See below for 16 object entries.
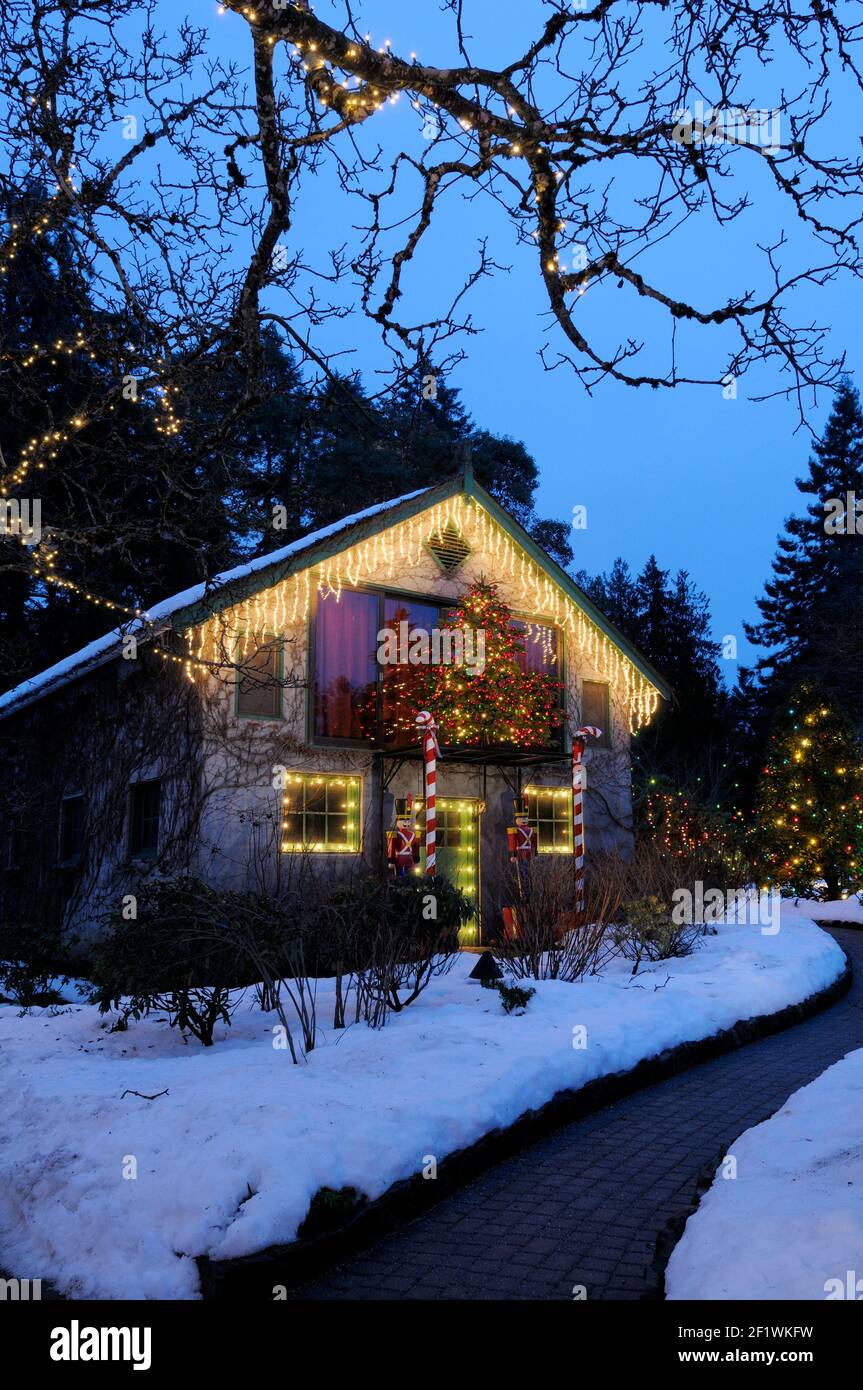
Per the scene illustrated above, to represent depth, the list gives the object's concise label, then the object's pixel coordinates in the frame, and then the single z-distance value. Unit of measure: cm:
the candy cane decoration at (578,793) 1535
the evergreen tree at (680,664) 3375
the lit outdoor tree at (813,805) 2189
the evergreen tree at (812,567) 3716
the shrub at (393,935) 778
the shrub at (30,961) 1037
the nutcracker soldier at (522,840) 1447
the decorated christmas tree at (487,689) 1450
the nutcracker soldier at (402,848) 1307
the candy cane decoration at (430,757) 1327
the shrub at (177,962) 684
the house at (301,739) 1319
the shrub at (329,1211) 431
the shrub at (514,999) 782
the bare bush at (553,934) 955
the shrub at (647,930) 1127
